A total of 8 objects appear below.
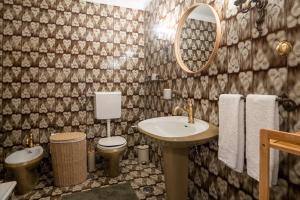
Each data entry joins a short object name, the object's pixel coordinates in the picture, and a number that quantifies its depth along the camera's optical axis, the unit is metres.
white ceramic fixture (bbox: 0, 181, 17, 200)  1.38
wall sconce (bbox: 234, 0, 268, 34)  1.32
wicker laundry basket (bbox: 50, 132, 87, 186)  2.57
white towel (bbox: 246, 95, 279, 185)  1.18
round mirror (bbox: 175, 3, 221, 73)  1.82
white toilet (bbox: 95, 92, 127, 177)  2.71
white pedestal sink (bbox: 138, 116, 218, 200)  1.50
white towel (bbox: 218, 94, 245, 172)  1.46
